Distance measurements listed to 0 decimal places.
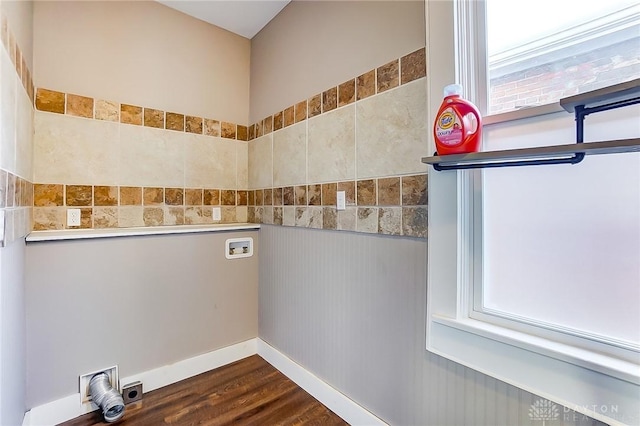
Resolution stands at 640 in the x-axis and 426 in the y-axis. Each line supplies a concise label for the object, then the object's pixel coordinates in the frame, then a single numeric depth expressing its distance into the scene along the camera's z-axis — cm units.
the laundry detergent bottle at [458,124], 90
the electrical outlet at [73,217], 158
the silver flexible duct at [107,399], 143
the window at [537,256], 77
